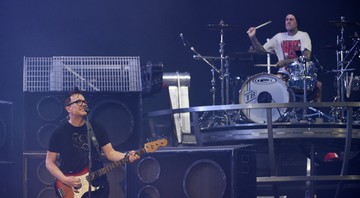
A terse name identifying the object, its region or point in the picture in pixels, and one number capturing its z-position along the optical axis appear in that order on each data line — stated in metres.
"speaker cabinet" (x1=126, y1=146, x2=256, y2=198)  14.83
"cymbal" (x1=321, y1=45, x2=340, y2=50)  23.44
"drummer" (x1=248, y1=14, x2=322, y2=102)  23.08
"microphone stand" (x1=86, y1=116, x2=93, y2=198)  14.37
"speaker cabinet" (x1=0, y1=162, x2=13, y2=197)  19.12
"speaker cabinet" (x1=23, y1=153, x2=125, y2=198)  16.81
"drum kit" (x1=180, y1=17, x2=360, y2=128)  21.50
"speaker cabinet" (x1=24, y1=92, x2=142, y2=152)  17.22
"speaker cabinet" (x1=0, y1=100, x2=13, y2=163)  18.62
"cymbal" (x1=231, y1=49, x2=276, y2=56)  22.78
